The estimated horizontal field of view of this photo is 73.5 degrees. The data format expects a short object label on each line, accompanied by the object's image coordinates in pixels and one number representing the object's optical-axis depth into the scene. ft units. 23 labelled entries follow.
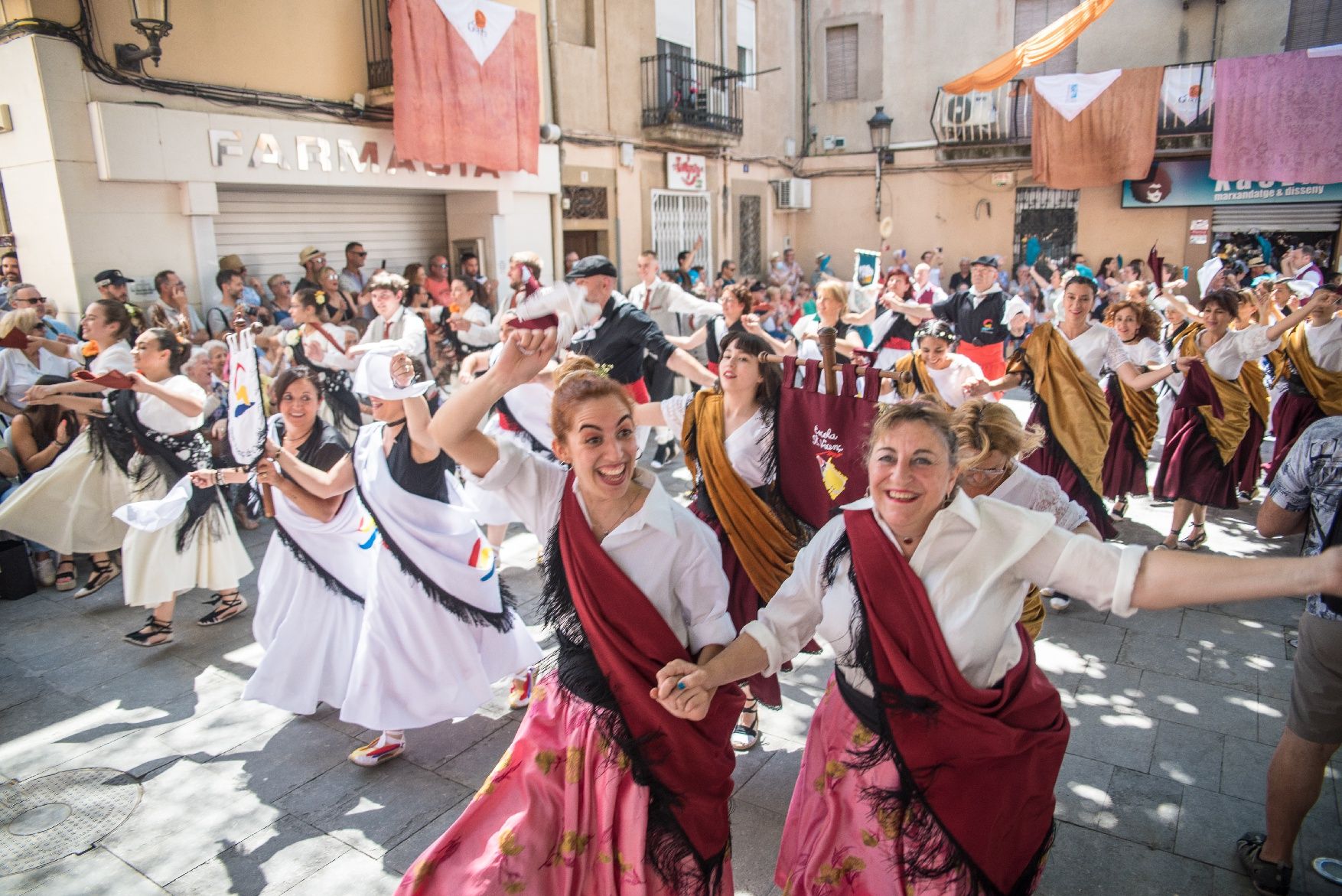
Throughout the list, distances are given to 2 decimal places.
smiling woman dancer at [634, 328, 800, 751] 11.96
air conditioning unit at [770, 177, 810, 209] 63.05
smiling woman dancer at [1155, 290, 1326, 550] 19.84
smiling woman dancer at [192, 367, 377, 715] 12.83
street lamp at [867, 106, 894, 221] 61.52
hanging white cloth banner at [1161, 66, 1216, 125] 51.01
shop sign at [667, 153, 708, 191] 50.96
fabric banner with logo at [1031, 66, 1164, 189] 52.03
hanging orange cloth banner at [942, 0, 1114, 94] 44.06
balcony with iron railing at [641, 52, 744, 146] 48.67
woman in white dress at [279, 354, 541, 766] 11.57
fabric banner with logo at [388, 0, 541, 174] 33.47
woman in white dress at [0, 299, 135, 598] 17.81
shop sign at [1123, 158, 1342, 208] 52.31
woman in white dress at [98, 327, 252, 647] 16.30
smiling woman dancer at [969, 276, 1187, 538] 17.47
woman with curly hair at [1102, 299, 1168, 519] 21.89
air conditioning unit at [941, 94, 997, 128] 58.08
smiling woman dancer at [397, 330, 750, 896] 7.54
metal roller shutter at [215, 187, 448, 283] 32.37
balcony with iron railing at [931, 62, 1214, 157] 51.44
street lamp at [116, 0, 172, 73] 25.14
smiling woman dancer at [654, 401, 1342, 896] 7.20
